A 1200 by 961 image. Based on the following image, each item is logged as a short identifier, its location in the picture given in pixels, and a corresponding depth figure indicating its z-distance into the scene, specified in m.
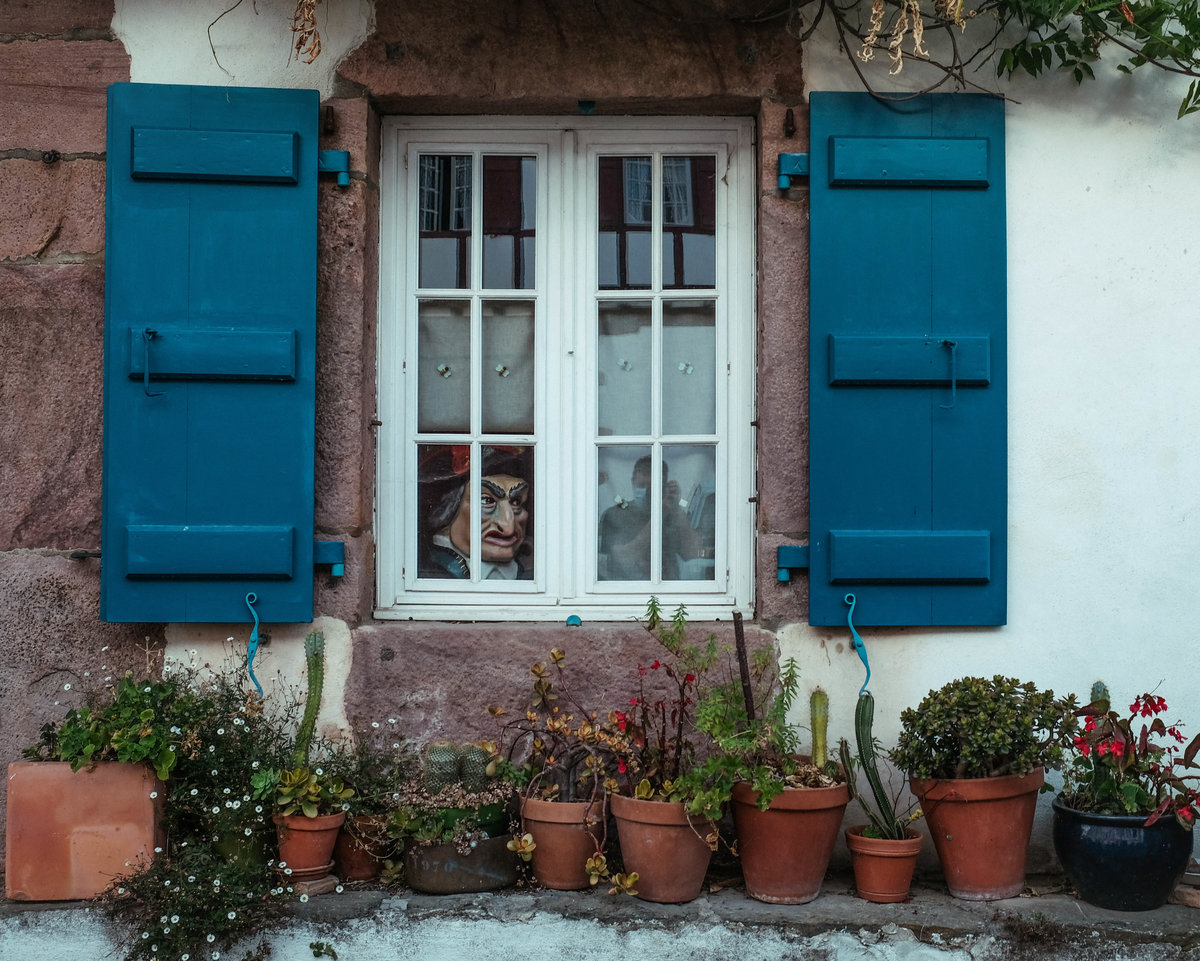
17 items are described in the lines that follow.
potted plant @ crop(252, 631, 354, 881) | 3.21
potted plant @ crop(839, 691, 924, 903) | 3.19
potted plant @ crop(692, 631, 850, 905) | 3.08
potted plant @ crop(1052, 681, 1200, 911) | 3.10
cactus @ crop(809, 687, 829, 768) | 3.24
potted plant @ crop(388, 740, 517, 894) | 3.20
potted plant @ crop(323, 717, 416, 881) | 3.30
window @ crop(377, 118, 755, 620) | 3.72
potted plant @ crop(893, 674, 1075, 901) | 3.13
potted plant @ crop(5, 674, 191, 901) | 3.17
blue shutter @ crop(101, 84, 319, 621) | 3.44
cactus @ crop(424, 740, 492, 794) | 3.28
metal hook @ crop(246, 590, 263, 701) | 3.44
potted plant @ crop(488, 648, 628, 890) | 3.22
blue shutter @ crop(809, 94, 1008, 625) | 3.48
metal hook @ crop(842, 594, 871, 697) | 3.47
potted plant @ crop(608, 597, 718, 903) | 3.12
